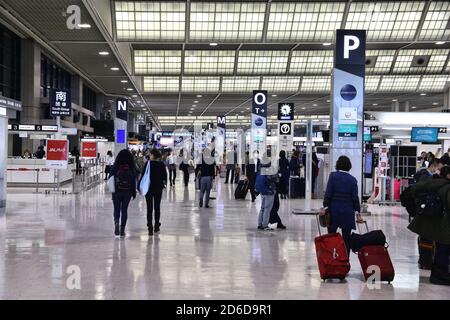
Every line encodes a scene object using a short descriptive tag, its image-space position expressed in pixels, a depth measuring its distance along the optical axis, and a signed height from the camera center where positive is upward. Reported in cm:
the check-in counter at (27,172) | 2625 -73
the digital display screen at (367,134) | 2288 +90
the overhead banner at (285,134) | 2650 +102
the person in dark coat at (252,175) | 1991 -58
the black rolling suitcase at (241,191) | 2189 -120
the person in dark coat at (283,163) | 1618 -15
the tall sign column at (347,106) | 1557 +133
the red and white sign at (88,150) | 2948 +28
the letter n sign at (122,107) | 2718 +217
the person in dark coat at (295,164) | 2506 -25
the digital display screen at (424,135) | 2361 +93
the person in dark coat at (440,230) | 784 -91
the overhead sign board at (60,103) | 2831 +244
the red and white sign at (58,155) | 2270 +1
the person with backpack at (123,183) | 1175 -51
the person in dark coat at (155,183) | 1212 -52
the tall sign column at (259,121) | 2966 +177
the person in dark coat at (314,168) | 2303 -37
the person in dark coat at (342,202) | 829 -59
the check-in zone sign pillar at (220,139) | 4081 +121
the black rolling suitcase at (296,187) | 2341 -112
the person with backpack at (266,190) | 1281 -68
